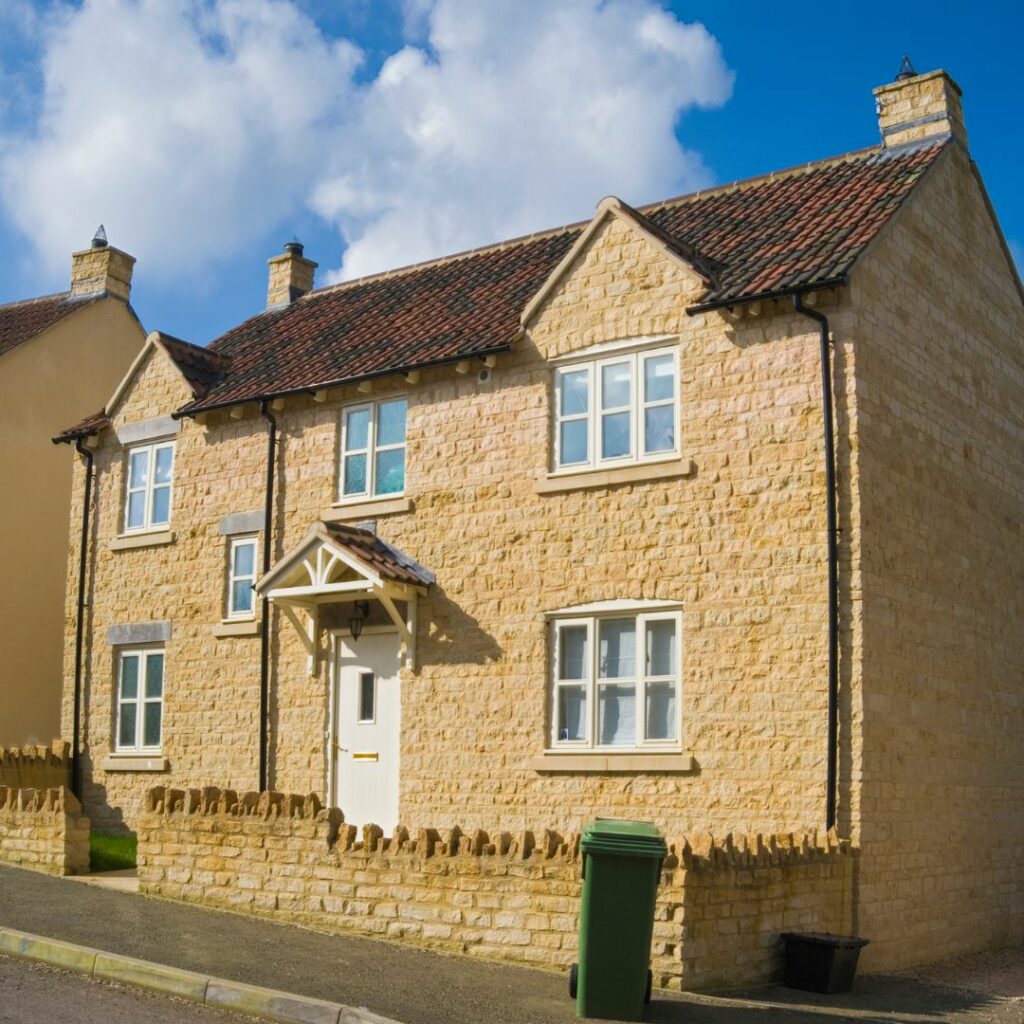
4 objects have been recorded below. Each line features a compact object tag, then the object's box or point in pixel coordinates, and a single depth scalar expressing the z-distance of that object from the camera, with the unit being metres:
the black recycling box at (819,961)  11.93
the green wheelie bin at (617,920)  10.09
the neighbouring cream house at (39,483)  25.55
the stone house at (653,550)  14.77
